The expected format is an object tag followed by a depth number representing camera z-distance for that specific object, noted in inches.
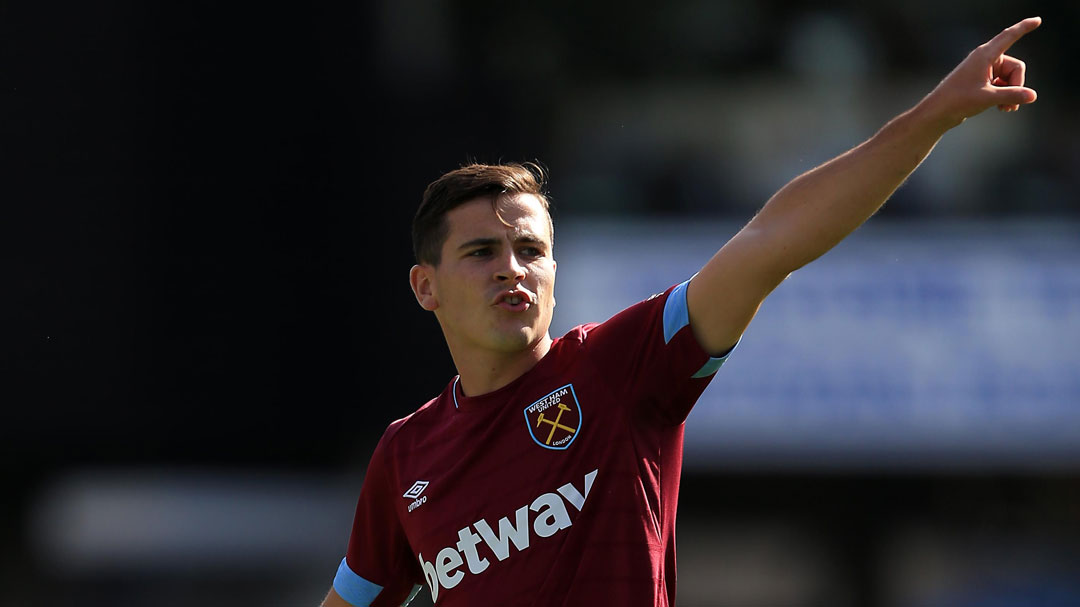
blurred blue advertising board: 967.0
